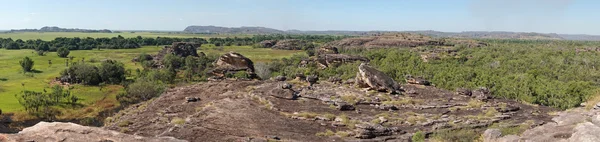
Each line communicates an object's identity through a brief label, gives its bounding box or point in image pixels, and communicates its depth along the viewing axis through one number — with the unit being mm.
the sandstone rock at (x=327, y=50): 133200
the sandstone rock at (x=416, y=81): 48688
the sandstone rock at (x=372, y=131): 25797
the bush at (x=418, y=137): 24234
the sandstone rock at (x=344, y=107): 33281
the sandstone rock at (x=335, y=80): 49000
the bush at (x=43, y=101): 57719
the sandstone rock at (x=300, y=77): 51406
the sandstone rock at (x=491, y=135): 18438
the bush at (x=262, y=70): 90875
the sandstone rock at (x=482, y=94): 37406
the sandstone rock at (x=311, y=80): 47634
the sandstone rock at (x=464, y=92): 40150
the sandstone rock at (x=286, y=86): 39681
